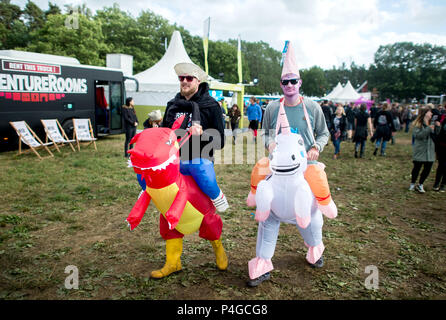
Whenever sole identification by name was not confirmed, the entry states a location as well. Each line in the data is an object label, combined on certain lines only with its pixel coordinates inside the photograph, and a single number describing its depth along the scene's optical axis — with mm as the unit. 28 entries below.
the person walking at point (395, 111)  16184
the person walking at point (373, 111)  15816
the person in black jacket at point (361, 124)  10008
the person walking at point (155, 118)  6645
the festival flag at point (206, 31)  15570
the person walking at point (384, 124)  10469
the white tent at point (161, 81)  15734
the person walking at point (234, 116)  13852
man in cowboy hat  2885
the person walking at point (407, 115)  19714
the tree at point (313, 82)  78419
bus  9461
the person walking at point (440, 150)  6434
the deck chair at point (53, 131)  10188
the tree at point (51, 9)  35719
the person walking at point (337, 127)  10244
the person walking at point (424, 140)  6312
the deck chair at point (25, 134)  9359
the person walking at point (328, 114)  9818
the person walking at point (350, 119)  14068
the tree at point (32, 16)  34688
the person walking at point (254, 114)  13539
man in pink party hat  2842
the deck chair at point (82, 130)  10984
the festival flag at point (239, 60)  19400
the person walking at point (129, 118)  9195
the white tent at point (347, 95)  33781
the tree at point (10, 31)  29603
